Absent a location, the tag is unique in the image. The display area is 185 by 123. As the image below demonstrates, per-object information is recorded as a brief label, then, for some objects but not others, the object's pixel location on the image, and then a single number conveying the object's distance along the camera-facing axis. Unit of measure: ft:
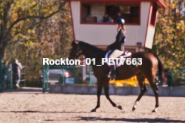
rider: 55.47
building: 117.70
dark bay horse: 56.75
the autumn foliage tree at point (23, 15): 122.72
